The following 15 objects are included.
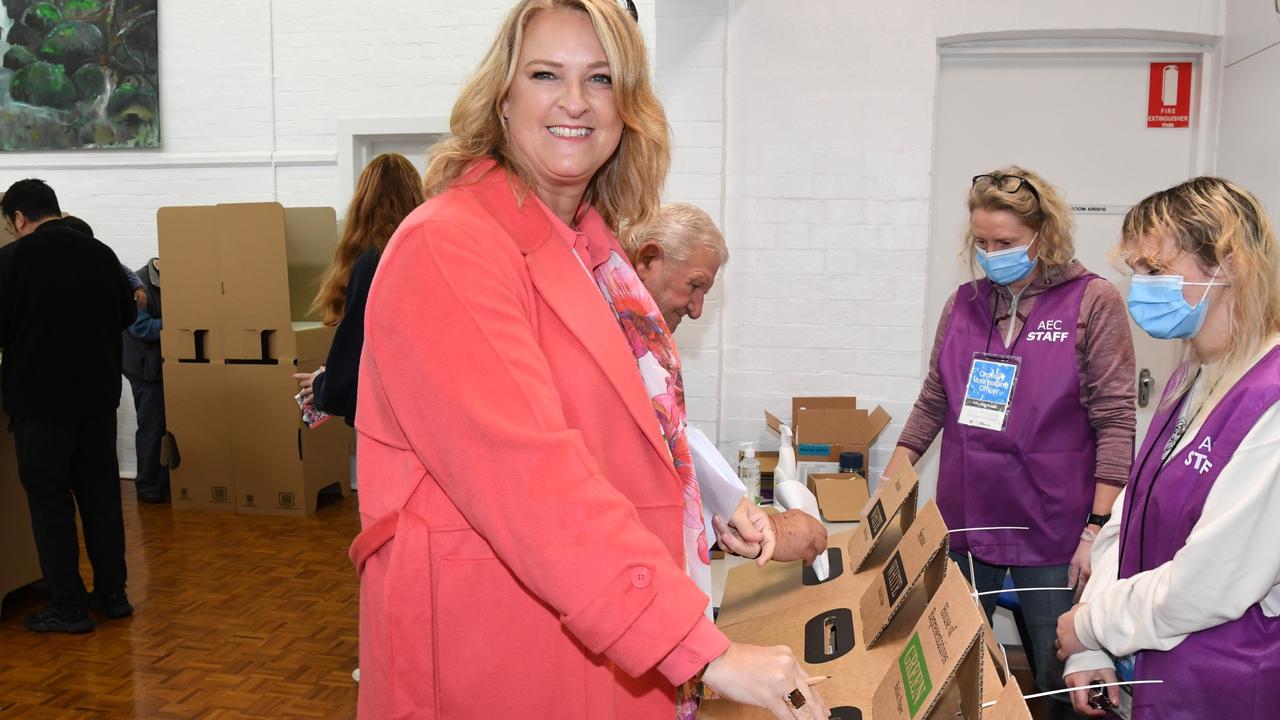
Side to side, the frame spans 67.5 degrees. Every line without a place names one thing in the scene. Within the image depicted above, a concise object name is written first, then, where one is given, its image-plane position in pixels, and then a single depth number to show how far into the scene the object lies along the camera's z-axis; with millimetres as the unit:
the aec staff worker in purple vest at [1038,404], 2199
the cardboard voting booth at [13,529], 3818
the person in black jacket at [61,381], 3555
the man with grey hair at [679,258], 2098
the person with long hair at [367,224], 2948
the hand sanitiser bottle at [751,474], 2770
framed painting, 5719
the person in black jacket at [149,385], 5426
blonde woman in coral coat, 860
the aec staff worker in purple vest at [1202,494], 1310
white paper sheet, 1430
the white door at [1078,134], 3785
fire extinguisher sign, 3756
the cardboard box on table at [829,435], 3014
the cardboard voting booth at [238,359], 5137
